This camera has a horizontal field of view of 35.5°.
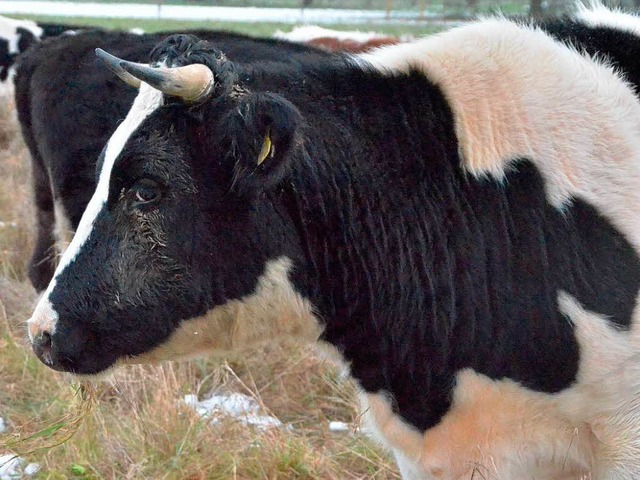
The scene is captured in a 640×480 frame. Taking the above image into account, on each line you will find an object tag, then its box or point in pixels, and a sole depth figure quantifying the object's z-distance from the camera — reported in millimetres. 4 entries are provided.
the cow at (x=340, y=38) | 10141
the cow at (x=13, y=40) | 11820
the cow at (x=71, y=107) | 5445
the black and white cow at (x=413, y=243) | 2934
